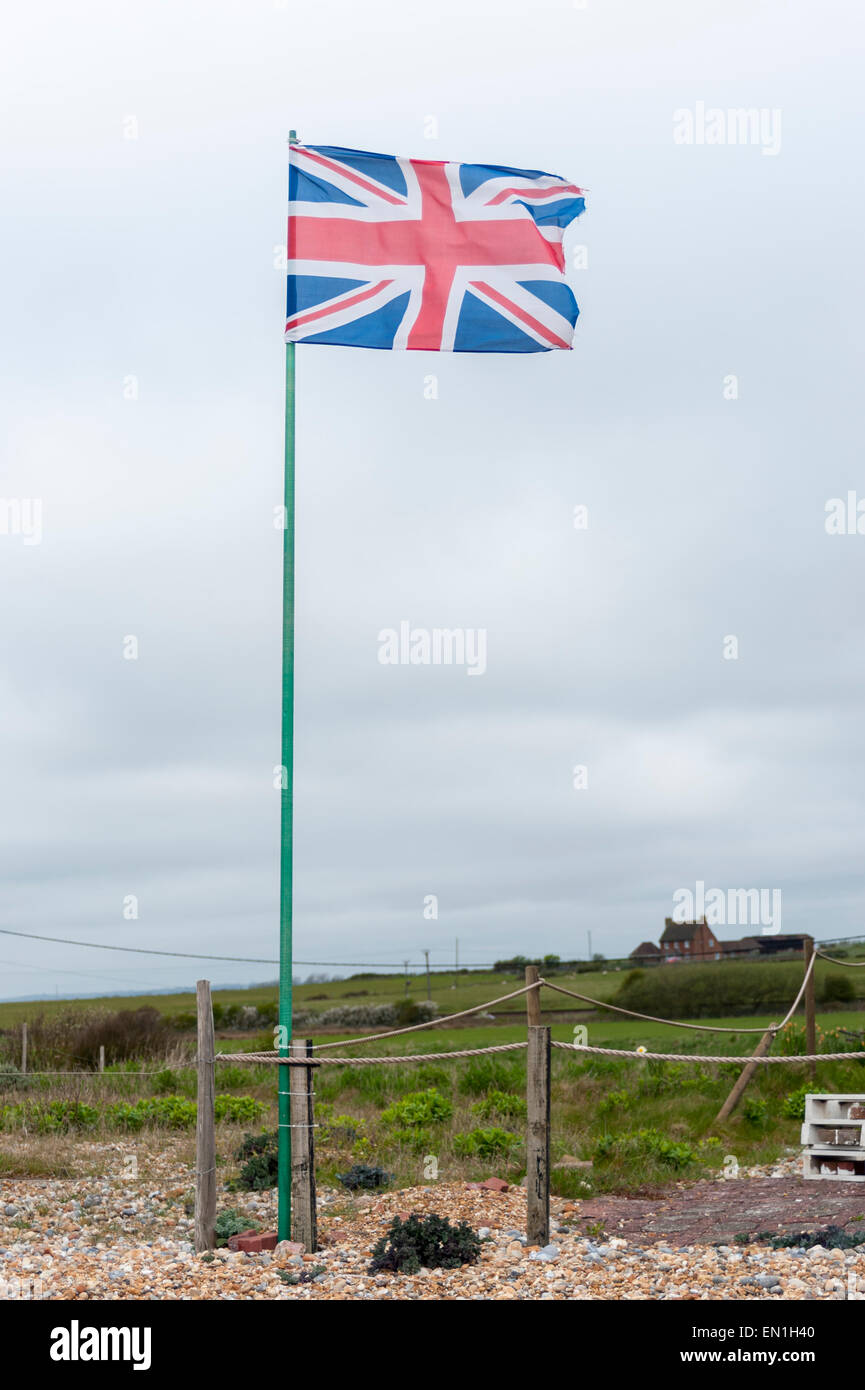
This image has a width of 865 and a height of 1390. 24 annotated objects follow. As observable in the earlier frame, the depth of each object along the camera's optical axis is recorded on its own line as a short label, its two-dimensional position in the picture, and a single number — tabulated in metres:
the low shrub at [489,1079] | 15.97
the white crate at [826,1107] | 9.73
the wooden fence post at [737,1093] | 12.70
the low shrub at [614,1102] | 13.88
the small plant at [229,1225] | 8.11
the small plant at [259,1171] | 10.09
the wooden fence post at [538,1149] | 7.62
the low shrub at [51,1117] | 13.15
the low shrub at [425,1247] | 7.12
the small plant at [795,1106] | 13.09
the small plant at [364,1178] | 10.22
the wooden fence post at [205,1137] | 7.84
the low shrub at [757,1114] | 12.97
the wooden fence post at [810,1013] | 13.66
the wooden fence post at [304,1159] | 7.75
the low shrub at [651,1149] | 11.00
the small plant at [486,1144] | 11.26
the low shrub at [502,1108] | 13.52
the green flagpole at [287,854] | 7.87
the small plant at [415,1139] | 11.86
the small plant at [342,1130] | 12.45
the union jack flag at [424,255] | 8.50
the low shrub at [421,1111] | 12.93
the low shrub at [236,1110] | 13.45
